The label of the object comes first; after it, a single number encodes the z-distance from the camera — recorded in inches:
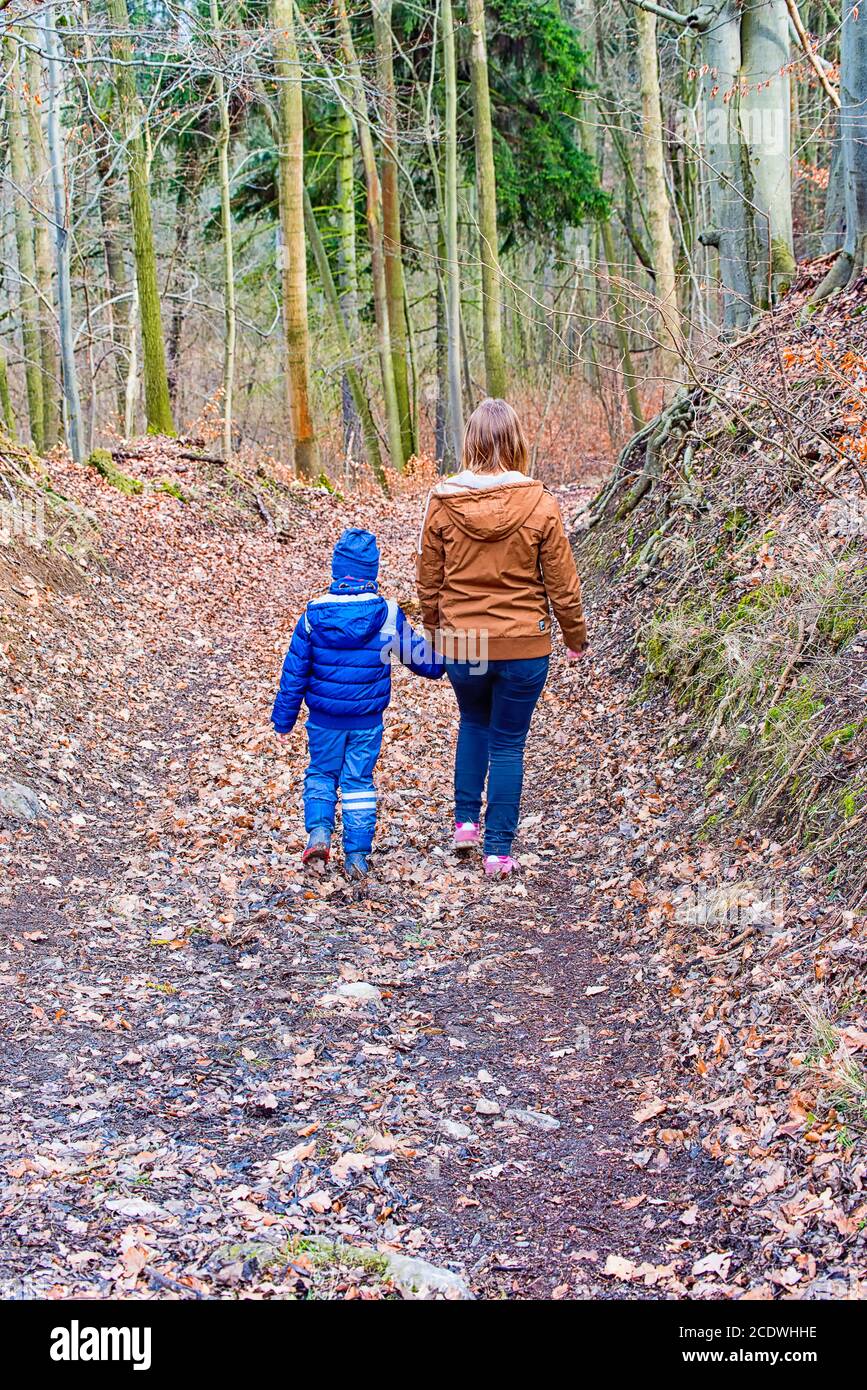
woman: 229.9
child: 237.9
